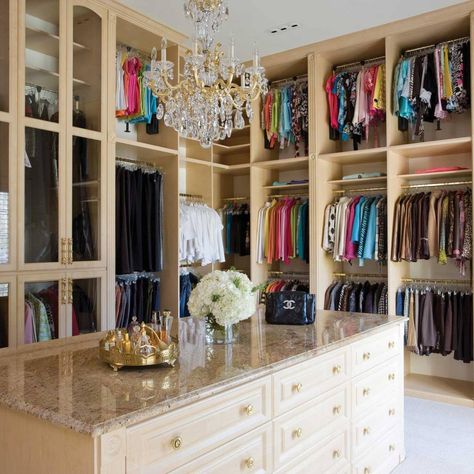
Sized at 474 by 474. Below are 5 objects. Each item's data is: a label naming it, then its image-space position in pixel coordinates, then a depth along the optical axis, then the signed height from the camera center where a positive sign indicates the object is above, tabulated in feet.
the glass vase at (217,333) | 7.08 -1.32
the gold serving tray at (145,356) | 5.59 -1.30
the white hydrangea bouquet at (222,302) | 6.80 -0.83
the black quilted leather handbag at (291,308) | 8.67 -1.17
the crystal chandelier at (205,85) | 9.47 +3.22
